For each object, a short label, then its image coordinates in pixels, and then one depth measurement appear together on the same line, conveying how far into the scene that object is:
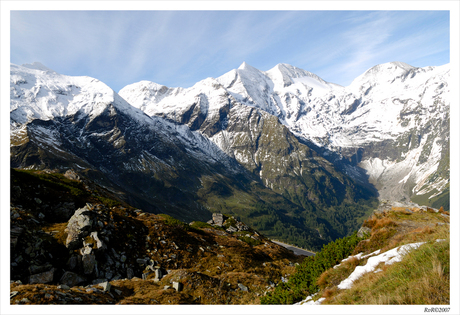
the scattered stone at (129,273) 17.76
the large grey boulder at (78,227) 17.47
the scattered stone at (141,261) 19.23
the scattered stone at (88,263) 16.17
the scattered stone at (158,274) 17.14
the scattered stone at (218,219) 51.72
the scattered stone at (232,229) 43.78
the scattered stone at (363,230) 18.46
